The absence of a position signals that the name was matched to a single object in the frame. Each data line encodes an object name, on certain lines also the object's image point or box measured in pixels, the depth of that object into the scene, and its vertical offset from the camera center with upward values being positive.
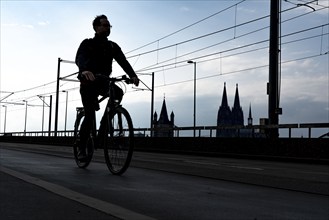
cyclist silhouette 6.37 +1.03
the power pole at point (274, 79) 20.56 +2.76
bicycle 6.12 +0.04
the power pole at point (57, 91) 50.38 +4.72
